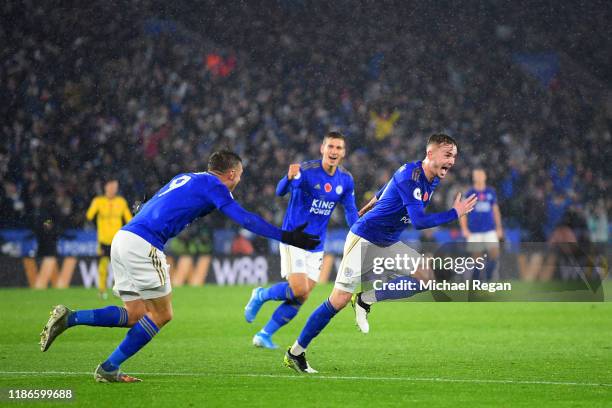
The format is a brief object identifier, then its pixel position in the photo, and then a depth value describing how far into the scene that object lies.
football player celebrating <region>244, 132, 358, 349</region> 19.62
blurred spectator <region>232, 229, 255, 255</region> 40.84
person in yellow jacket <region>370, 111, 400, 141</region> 48.58
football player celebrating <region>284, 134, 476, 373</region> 15.32
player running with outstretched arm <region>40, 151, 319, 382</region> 13.72
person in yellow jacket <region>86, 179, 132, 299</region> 33.81
